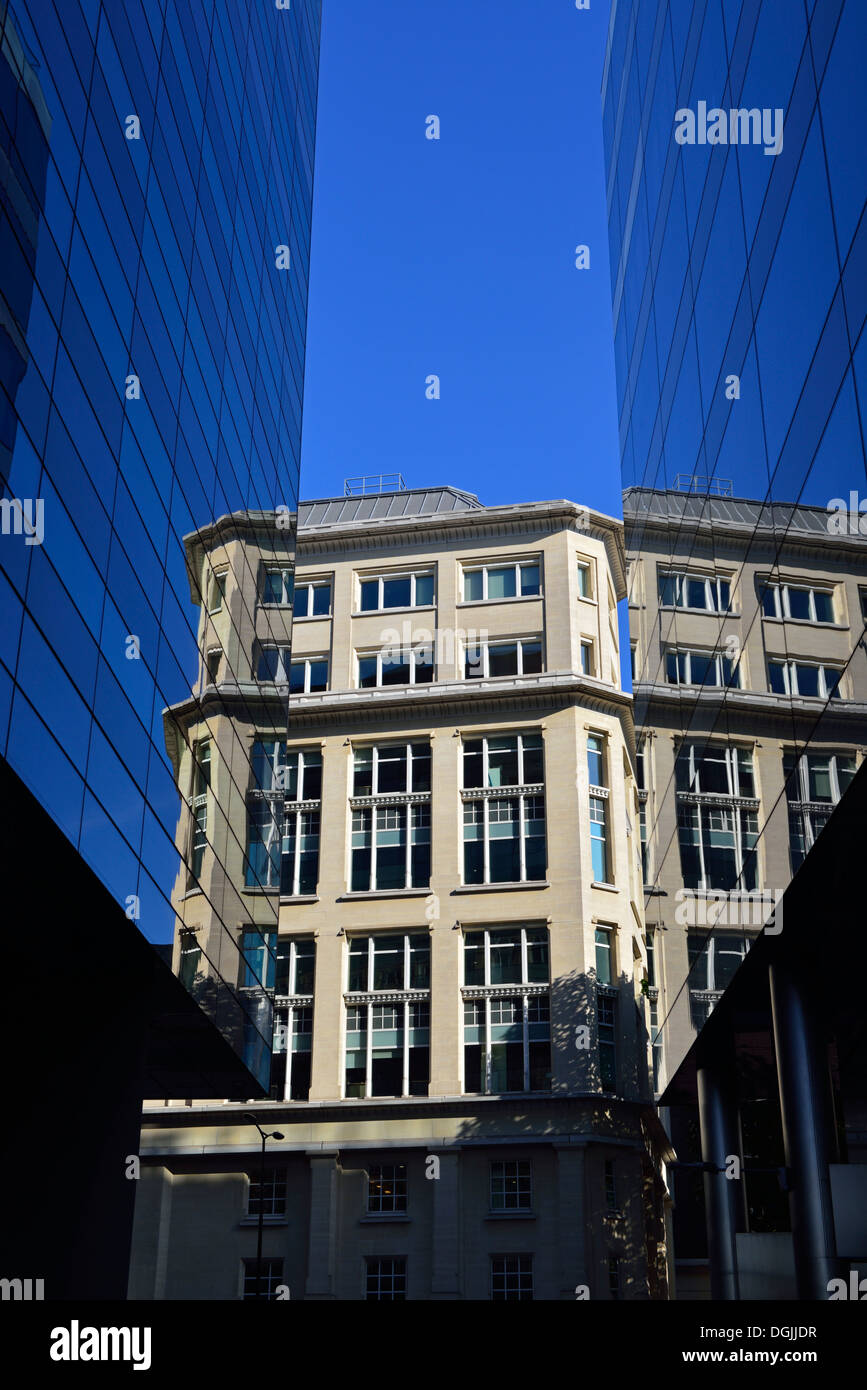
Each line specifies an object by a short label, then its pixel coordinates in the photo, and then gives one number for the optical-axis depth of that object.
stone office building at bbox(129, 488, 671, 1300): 50.12
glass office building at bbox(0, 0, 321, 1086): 17.05
